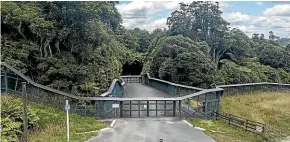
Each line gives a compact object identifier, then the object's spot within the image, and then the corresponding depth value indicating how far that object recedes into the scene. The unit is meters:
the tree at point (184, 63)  30.27
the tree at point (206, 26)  44.28
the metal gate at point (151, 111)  19.22
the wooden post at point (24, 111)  12.85
